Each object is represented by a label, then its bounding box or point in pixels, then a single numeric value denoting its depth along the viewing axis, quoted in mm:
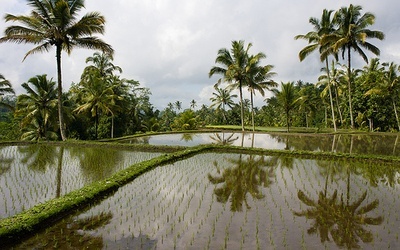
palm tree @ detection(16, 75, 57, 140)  20734
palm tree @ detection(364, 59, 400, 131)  23828
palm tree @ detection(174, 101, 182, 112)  69500
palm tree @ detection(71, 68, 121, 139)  21844
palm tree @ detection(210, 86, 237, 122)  41900
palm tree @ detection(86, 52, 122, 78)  27594
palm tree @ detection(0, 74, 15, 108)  17234
